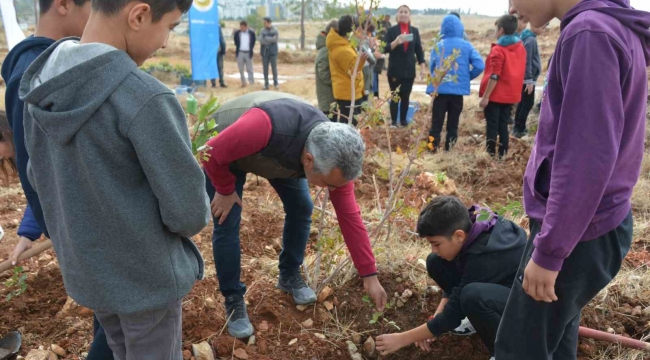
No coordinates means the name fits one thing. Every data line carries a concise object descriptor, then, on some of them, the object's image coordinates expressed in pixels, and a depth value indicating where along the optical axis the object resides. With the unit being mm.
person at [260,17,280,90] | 12852
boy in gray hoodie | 1118
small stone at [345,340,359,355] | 2455
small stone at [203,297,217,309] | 2559
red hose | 2213
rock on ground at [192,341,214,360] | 2232
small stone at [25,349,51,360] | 2219
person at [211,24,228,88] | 13105
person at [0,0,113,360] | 1563
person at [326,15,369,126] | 5039
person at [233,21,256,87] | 12586
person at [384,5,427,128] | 6461
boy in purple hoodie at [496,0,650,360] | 1222
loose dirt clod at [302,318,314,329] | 2563
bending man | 1874
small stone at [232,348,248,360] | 2283
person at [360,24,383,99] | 5875
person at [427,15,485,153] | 5316
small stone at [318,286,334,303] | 2706
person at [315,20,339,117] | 5586
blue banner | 9984
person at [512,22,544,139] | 6191
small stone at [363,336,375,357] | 2467
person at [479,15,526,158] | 5145
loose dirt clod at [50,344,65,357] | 2287
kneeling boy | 2053
